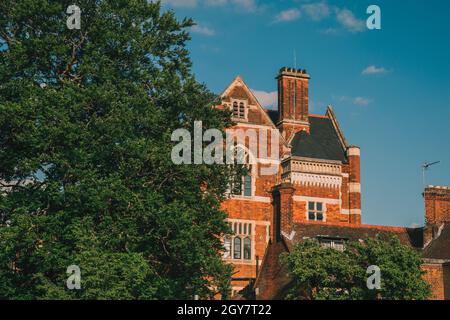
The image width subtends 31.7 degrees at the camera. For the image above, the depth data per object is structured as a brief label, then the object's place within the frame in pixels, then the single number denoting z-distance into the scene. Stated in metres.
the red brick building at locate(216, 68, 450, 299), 47.71
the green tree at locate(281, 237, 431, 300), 35.69
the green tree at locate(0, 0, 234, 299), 32.91
